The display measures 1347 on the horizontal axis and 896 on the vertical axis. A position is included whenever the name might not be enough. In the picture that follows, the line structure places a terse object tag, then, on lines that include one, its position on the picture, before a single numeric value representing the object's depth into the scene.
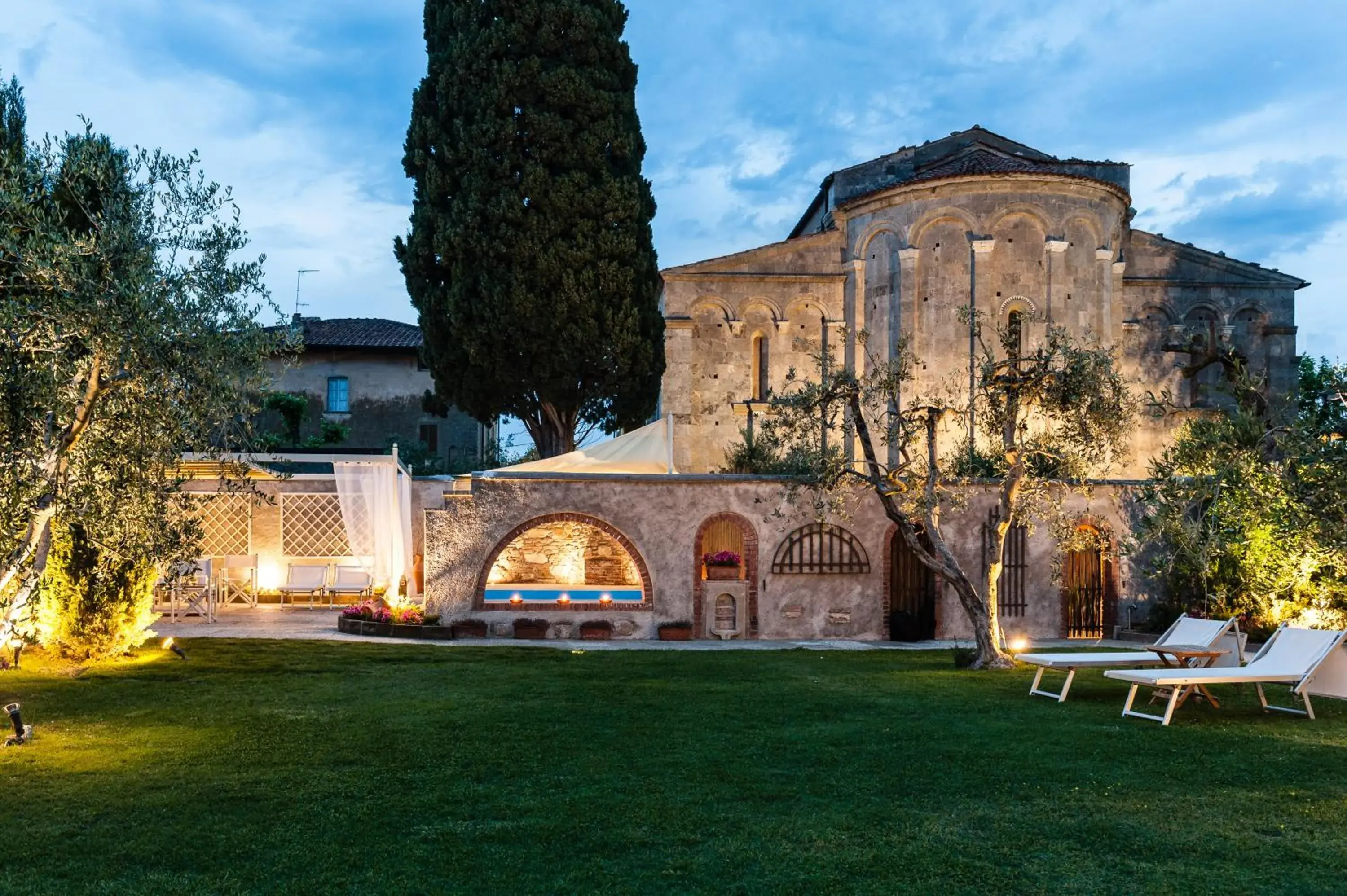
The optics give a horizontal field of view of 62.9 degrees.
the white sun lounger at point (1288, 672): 9.55
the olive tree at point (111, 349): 8.30
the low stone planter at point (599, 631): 16.02
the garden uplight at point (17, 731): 8.20
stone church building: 23.58
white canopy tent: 16.75
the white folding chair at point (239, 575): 19.78
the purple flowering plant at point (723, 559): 16.36
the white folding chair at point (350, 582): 18.86
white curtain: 17.08
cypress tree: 21.66
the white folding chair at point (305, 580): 19.23
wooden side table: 10.62
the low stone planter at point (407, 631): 15.61
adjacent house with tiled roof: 30.62
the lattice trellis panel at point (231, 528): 20.89
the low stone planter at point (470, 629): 15.82
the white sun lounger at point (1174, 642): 10.68
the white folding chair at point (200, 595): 17.09
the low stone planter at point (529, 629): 15.91
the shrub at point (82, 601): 12.10
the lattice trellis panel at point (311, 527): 21.06
